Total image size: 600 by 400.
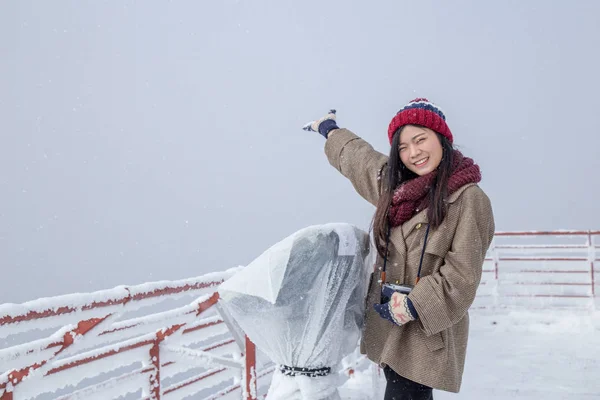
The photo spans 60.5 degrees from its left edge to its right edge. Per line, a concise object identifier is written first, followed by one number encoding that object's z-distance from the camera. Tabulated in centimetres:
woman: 152
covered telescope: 155
